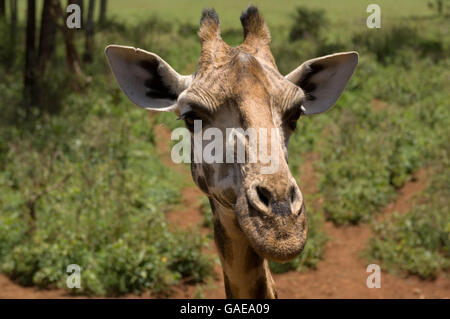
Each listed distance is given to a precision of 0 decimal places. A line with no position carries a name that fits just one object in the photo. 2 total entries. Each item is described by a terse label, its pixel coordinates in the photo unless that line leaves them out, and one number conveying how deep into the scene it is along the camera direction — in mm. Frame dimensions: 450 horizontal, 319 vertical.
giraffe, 2621
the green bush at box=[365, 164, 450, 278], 7797
